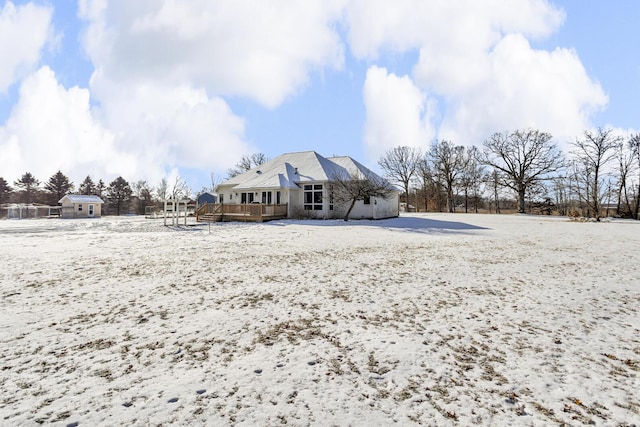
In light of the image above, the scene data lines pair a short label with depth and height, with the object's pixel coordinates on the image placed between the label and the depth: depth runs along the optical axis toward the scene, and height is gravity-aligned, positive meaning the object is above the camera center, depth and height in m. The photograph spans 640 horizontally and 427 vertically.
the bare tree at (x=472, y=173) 43.22 +5.76
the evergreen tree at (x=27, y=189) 49.09 +4.07
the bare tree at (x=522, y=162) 37.12 +6.40
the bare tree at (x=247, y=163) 52.53 +8.85
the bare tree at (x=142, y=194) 51.08 +3.55
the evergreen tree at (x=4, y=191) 46.19 +3.61
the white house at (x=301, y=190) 23.67 +1.84
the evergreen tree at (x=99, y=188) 53.96 +4.58
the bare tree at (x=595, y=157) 30.49 +5.65
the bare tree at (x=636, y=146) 31.78 +7.07
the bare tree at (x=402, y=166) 47.55 +7.49
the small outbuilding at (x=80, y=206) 32.56 +0.79
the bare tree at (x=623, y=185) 31.59 +2.98
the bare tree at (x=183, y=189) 52.97 +4.40
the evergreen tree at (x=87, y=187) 52.56 +4.67
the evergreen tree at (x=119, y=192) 52.19 +3.77
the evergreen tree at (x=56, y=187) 48.28 +4.35
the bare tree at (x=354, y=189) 21.69 +1.78
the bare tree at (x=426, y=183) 45.97 +4.74
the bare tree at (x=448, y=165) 42.85 +6.90
